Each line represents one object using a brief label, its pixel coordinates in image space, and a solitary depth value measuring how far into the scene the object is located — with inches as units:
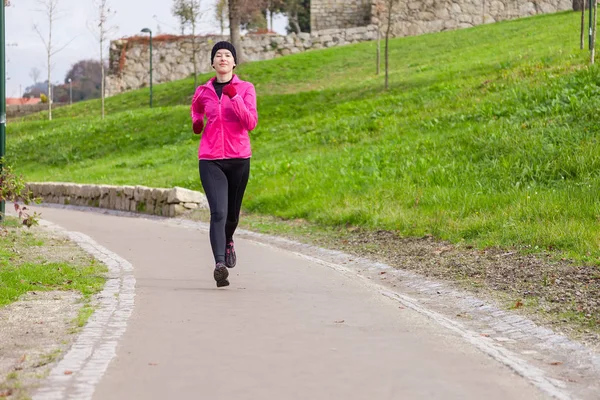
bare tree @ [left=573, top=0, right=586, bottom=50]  1106.1
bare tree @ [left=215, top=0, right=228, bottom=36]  1812.1
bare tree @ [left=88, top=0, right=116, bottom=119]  1764.3
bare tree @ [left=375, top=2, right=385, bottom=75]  1898.9
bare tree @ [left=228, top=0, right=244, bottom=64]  1608.6
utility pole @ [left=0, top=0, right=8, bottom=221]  630.5
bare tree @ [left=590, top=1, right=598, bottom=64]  965.5
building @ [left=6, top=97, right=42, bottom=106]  4785.9
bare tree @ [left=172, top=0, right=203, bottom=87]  1726.1
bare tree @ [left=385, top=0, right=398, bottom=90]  1202.8
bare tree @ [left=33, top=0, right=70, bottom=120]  1859.0
